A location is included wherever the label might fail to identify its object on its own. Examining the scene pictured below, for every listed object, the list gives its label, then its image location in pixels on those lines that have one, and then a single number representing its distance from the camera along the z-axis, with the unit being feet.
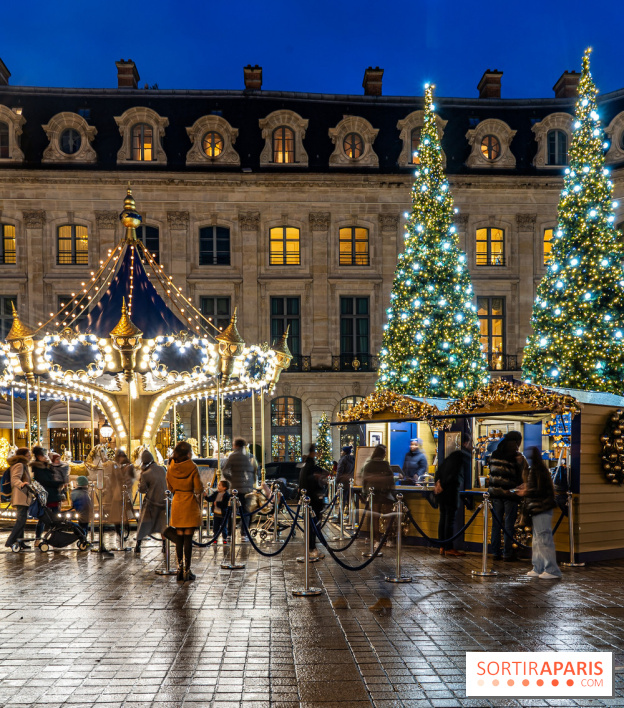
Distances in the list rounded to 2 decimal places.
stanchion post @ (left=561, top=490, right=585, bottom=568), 36.22
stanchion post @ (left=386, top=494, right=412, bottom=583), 31.40
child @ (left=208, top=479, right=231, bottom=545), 42.28
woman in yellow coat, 32.07
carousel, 51.67
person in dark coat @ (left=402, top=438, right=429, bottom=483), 48.83
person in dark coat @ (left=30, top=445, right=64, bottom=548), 43.00
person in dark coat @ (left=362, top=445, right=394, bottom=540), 39.70
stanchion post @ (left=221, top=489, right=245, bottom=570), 34.35
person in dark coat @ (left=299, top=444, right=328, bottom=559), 39.47
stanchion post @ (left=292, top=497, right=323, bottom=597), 28.76
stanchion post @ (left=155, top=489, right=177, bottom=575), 33.68
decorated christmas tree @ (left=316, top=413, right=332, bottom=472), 91.05
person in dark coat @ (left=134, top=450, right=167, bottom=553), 38.65
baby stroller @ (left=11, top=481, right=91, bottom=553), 41.37
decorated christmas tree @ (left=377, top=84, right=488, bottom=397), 72.59
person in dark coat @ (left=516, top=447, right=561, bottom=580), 32.86
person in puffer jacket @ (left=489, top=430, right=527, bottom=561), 36.81
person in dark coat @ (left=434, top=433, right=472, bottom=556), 39.06
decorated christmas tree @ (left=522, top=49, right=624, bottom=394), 57.88
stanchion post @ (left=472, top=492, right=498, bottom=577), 32.51
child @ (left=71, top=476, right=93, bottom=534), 44.04
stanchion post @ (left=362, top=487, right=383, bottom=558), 39.73
